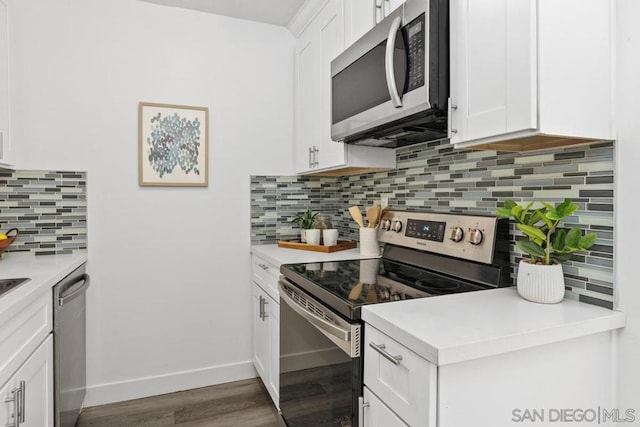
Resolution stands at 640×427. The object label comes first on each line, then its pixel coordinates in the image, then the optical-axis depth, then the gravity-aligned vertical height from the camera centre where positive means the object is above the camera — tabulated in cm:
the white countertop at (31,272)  119 -28
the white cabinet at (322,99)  196 +66
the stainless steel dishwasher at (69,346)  162 -66
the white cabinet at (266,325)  199 -68
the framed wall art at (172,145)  232 +39
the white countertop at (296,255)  200 -27
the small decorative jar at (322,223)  246 -10
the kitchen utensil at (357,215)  210 -4
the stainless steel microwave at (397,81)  124 +48
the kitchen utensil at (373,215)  204 -4
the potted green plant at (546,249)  109 -12
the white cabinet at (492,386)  86 -44
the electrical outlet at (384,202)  214 +3
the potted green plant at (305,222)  251 -10
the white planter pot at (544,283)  112 -22
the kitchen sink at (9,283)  133 -28
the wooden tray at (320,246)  226 -24
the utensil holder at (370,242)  205 -19
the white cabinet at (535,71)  97 +37
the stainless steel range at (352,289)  118 -28
